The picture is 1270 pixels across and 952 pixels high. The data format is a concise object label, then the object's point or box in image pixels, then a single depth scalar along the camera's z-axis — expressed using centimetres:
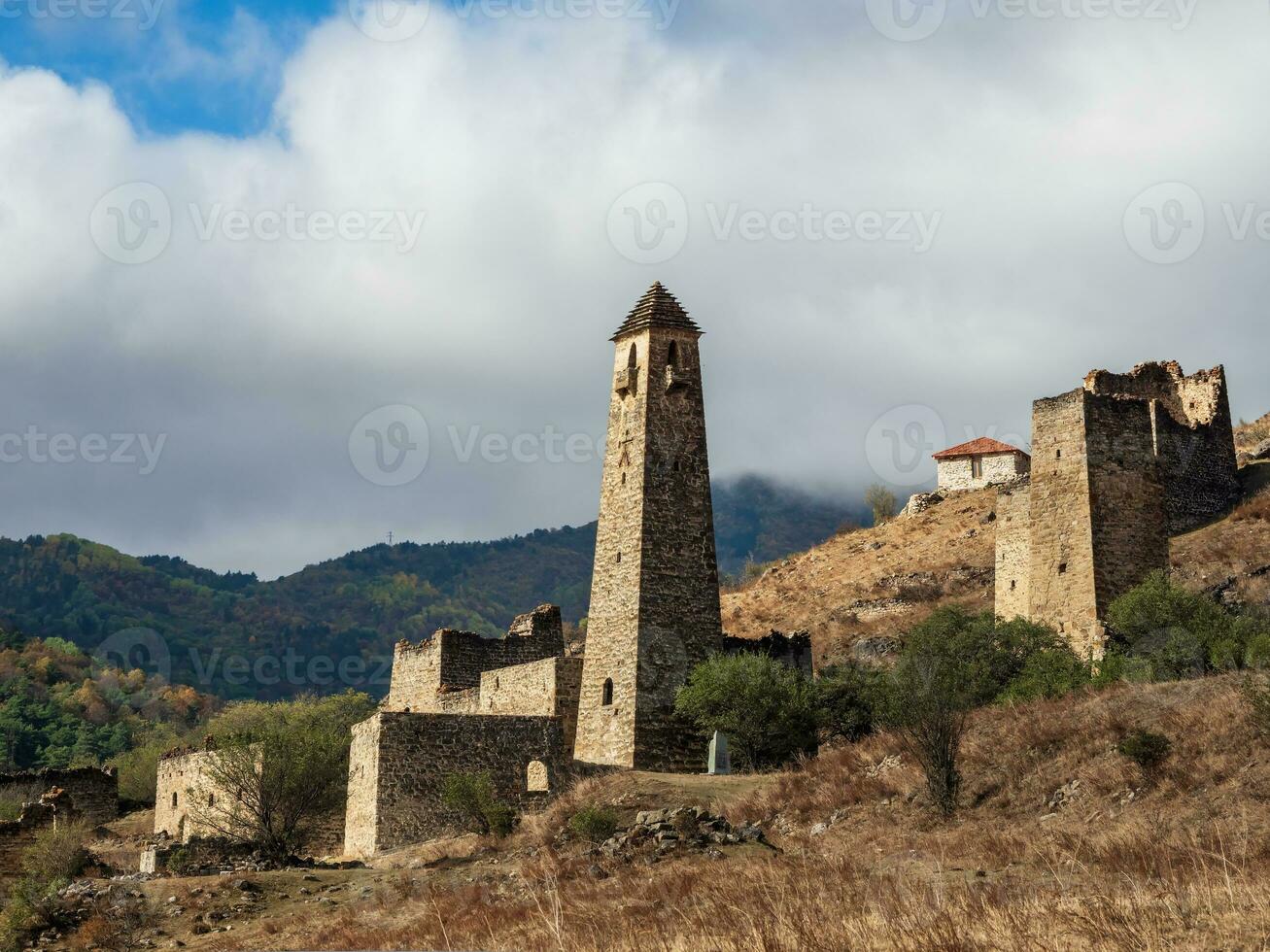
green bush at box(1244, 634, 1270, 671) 2979
